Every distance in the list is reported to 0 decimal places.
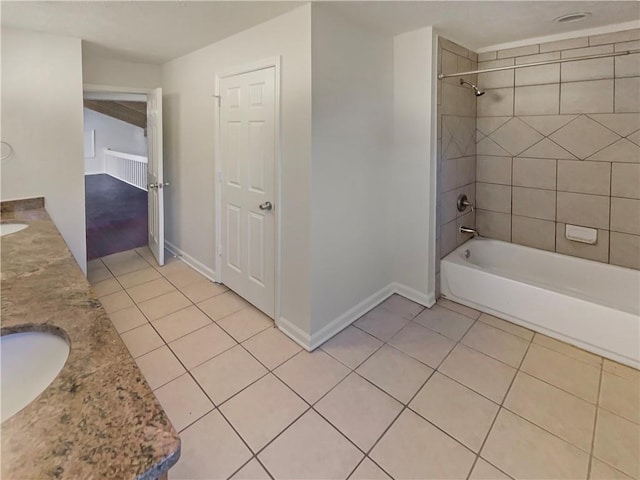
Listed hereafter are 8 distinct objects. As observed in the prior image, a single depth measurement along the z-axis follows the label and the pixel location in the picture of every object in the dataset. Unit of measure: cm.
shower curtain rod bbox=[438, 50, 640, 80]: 241
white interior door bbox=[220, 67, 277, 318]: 249
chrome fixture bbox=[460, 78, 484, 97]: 286
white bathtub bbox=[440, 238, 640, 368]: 215
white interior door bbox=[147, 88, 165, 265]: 351
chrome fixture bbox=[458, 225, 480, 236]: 320
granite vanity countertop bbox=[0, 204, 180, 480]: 56
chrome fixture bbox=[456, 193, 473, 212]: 313
